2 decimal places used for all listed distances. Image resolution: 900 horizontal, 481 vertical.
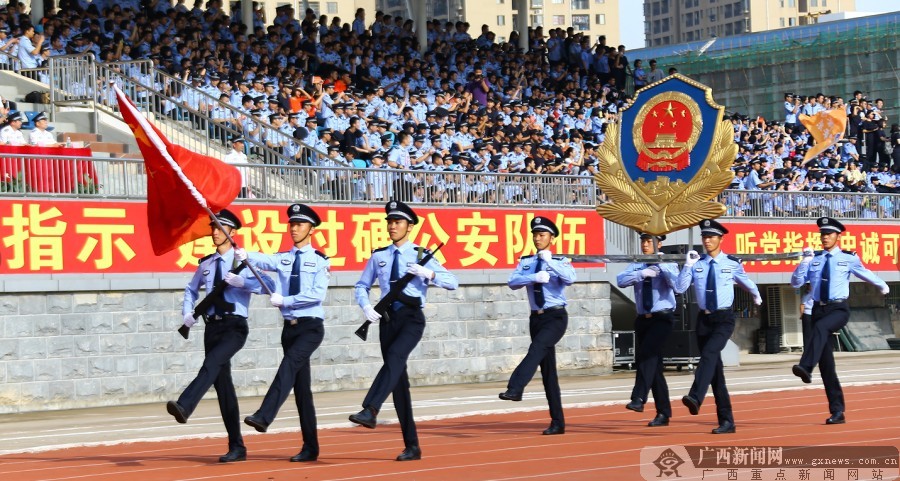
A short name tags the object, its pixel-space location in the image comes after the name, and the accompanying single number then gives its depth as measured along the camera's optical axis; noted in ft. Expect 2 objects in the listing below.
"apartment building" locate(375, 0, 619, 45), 383.06
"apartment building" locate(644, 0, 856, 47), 464.65
